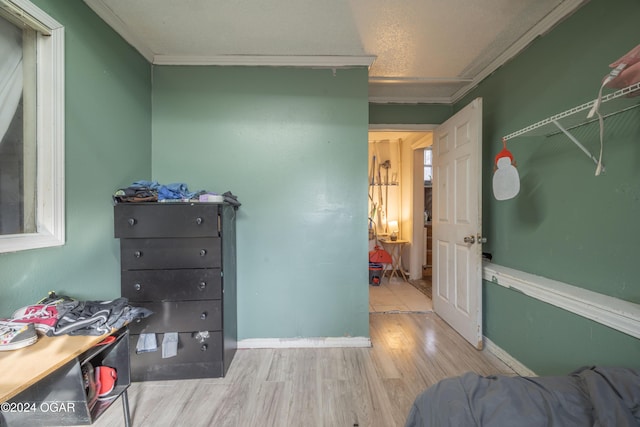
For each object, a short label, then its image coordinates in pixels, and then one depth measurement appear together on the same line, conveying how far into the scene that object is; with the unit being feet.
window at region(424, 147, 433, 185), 14.47
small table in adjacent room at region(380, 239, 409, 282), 13.53
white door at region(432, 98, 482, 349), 6.47
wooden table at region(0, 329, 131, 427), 2.68
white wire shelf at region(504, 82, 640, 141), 3.33
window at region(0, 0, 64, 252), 3.68
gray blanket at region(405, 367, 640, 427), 2.27
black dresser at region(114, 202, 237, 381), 5.22
